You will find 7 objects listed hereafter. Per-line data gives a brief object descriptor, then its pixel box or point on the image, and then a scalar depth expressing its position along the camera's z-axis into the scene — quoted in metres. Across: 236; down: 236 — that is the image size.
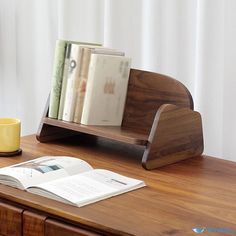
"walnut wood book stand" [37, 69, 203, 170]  1.91
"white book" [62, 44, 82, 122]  2.05
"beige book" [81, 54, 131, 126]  2.03
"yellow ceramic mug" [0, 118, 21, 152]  2.00
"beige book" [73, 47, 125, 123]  2.04
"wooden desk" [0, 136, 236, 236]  1.59
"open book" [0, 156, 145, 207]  1.70
